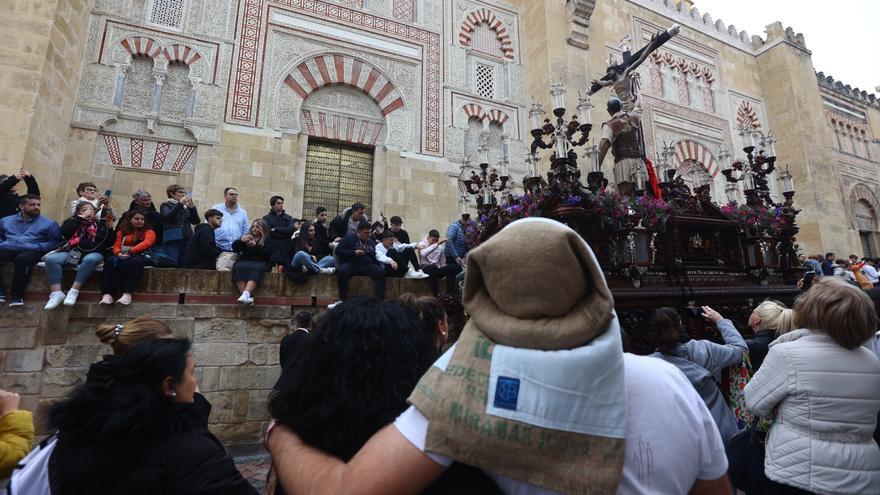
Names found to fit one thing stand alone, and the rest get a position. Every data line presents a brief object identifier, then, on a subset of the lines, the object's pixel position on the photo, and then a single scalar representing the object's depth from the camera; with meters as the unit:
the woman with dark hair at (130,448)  1.11
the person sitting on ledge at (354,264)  4.88
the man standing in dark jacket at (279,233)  5.13
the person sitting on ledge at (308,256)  4.87
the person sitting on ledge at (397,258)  5.43
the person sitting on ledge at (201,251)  4.64
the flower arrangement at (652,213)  4.30
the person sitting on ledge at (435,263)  5.39
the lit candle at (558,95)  4.52
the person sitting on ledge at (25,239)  3.83
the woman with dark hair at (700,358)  2.38
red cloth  5.40
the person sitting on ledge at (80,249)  3.90
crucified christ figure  5.55
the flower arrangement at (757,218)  4.98
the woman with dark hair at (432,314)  2.20
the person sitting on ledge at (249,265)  4.51
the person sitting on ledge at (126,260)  4.05
